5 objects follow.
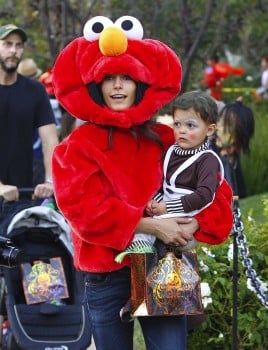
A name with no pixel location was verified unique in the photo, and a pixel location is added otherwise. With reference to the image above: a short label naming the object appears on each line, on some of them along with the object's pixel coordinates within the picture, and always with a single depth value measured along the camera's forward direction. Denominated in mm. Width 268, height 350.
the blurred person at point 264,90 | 35962
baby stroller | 11156
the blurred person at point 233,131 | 15564
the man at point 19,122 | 13081
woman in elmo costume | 7674
